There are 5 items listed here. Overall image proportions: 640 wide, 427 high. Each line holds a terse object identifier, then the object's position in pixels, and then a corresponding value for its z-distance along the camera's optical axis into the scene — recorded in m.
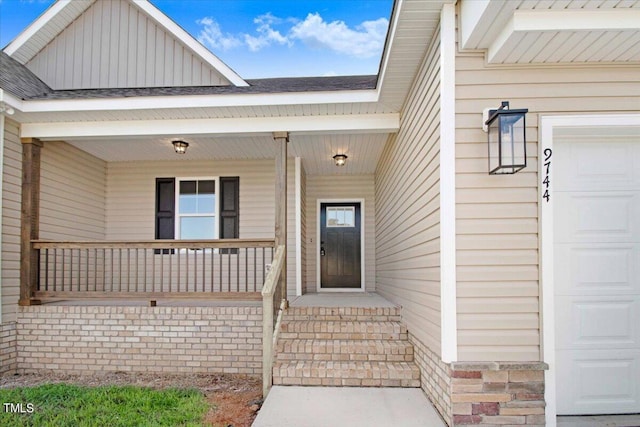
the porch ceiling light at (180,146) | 5.86
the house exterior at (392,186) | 2.92
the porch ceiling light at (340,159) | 6.53
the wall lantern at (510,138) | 2.76
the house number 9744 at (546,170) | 2.93
